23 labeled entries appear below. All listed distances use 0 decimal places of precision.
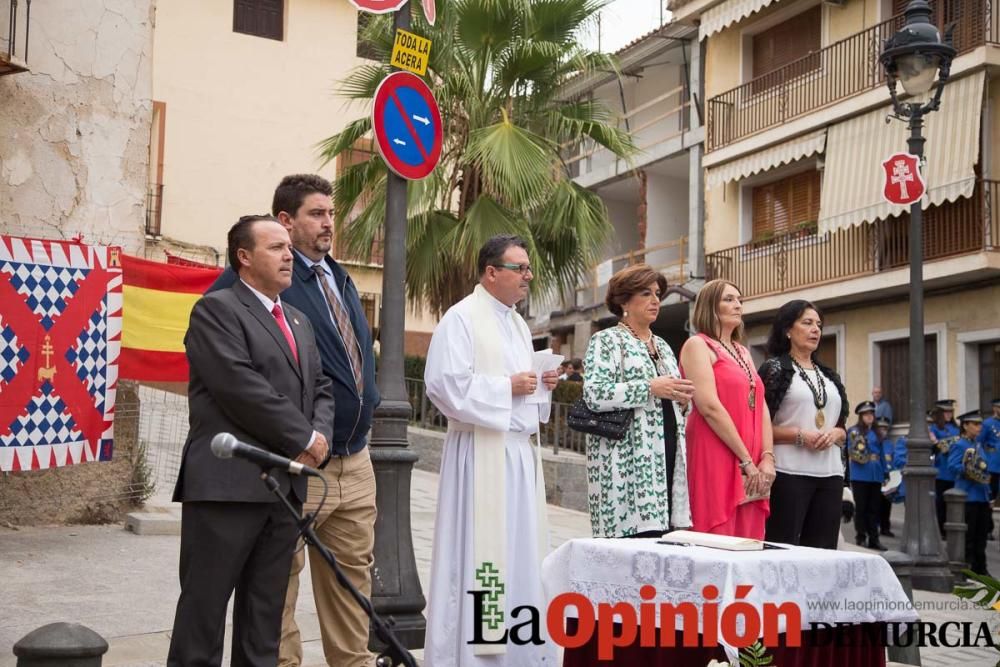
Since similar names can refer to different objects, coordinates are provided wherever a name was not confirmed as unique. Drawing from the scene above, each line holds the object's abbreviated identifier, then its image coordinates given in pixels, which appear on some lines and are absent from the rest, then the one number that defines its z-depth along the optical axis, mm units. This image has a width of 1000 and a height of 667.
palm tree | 16062
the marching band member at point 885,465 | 16297
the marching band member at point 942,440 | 15117
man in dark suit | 4398
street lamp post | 11414
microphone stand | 3785
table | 4625
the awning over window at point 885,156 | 19859
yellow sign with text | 7051
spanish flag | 9898
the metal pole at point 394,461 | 6680
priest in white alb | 5801
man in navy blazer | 5305
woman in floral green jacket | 6230
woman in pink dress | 6688
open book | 4898
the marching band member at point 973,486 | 13633
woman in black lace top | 7215
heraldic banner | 8867
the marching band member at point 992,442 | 14953
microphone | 3600
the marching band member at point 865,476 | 15175
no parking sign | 6766
